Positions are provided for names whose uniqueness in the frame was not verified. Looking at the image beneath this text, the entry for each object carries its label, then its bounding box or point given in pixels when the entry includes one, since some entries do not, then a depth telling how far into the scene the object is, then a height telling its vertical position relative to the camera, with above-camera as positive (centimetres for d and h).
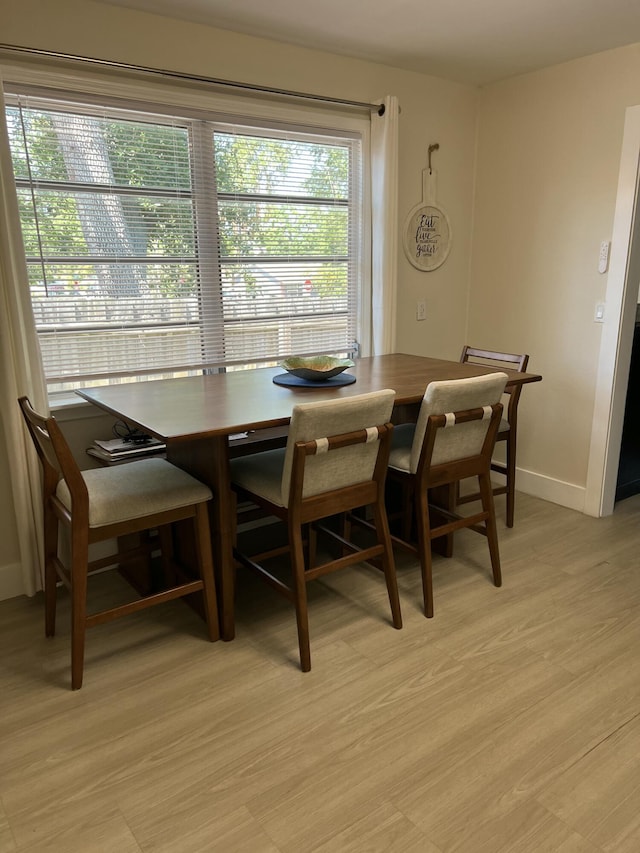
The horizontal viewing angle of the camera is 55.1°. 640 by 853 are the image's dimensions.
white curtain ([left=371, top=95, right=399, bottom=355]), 331 +22
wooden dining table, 205 -50
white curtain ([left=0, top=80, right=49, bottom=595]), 231 -40
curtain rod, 236 +82
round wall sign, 369 +17
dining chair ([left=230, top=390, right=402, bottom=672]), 202 -75
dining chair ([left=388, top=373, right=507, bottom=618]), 235 -74
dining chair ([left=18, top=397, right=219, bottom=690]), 198 -80
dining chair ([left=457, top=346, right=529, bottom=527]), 319 -85
